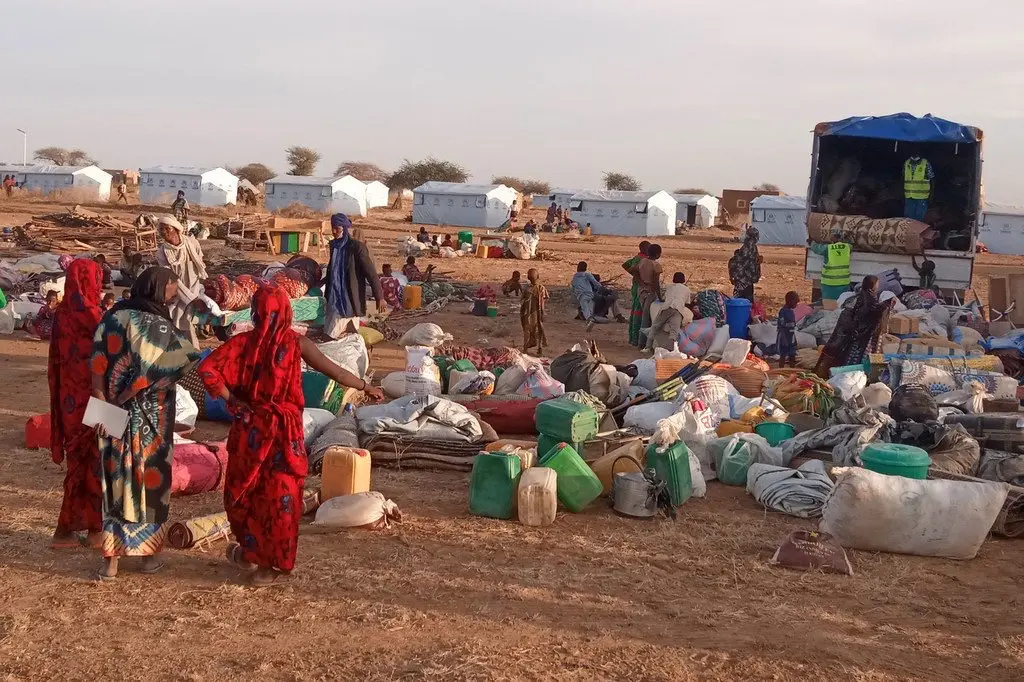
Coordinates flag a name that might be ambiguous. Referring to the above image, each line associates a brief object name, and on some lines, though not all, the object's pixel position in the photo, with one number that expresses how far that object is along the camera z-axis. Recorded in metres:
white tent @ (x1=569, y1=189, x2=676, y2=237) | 36.47
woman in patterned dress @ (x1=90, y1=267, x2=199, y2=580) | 4.34
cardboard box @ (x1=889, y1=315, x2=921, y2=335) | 10.77
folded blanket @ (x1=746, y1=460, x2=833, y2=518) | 5.91
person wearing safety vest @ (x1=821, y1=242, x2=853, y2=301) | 13.42
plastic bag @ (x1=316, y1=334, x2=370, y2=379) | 8.72
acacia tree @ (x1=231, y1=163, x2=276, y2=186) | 60.16
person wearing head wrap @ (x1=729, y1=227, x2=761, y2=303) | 13.37
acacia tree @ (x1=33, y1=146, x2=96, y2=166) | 79.19
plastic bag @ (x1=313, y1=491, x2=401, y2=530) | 5.36
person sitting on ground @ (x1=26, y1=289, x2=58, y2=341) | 11.35
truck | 13.17
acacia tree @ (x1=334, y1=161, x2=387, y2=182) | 64.79
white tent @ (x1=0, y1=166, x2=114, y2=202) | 43.14
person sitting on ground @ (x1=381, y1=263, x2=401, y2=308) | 14.37
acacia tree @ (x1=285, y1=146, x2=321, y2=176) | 61.47
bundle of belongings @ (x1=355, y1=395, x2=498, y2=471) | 6.70
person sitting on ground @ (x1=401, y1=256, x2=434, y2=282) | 16.81
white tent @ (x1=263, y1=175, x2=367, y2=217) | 39.16
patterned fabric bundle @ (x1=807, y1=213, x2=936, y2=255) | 13.22
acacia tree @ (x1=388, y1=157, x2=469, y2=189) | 54.09
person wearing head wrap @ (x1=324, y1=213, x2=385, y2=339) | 9.43
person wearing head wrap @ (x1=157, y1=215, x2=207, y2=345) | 9.03
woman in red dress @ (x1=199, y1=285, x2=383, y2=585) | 4.35
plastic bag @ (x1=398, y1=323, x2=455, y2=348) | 10.32
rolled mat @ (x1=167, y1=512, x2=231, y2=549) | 4.91
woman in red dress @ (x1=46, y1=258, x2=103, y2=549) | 4.64
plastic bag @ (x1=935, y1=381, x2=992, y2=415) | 7.42
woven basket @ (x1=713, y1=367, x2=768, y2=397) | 8.38
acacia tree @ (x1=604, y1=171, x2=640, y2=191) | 63.41
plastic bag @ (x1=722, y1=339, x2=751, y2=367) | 9.47
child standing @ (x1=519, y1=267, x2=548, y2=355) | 11.08
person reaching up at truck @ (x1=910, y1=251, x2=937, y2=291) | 13.10
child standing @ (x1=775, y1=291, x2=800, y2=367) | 10.66
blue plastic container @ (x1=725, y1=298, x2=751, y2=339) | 11.36
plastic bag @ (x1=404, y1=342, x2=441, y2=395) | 8.28
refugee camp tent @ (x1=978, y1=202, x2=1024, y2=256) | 31.50
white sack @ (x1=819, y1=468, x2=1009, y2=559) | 5.26
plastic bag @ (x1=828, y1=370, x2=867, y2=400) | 8.08
